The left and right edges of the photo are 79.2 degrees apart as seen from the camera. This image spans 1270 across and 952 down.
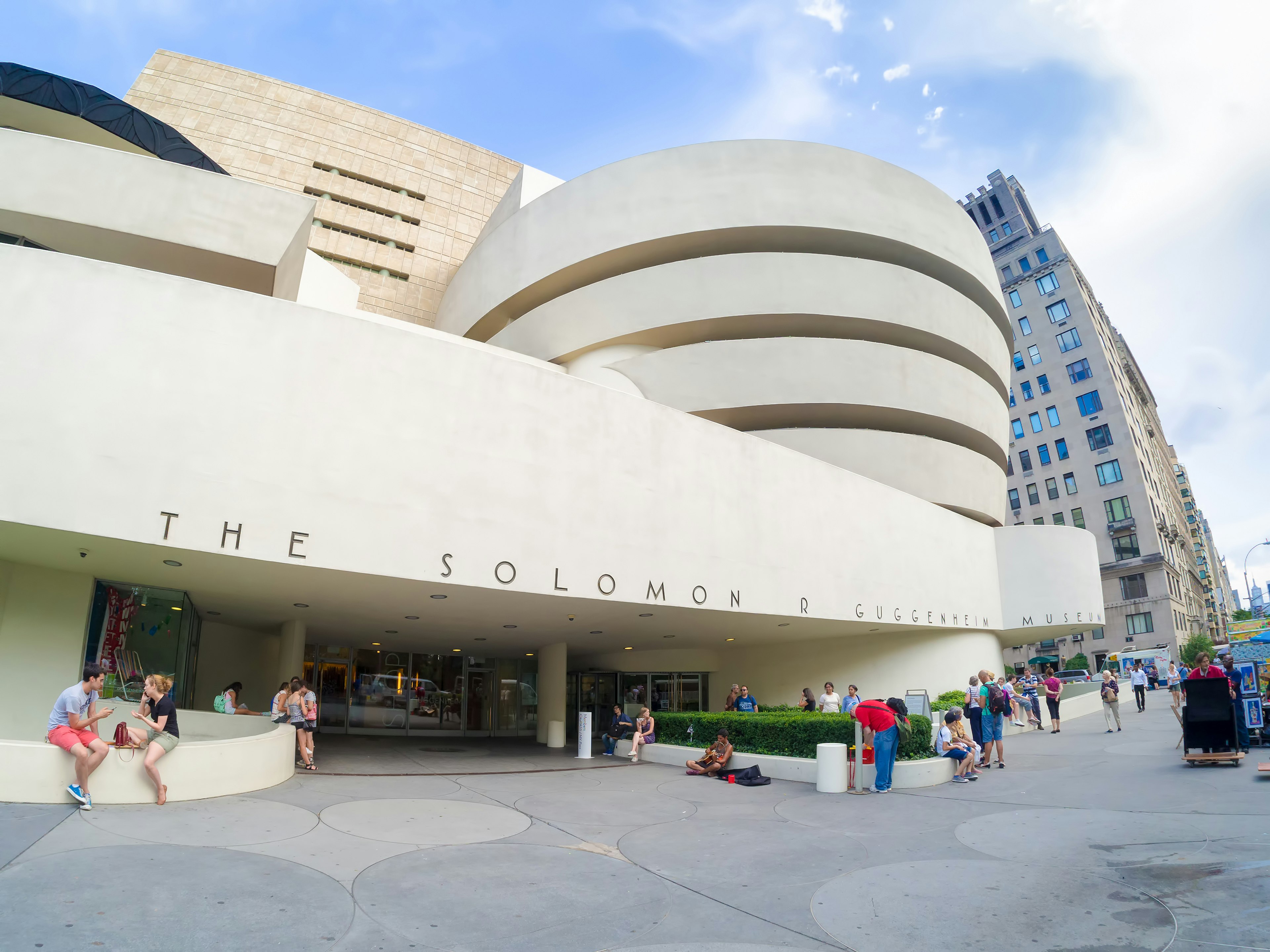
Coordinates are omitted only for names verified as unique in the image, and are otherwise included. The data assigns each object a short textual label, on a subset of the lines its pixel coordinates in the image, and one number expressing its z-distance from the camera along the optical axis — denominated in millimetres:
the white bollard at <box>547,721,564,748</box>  21672
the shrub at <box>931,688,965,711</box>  21891
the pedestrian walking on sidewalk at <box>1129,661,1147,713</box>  26750
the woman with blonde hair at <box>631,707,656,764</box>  18047
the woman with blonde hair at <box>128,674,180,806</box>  9000
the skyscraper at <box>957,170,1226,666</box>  65188
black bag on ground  13430
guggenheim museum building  11250
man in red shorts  8422
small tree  58291
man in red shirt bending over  11984
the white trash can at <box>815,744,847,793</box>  12250
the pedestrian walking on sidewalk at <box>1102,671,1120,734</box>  19078
